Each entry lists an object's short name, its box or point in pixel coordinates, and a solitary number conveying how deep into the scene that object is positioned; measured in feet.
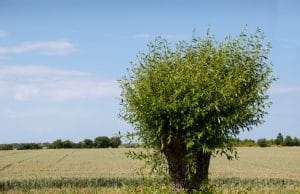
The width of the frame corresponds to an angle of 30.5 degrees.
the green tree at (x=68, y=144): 413.18
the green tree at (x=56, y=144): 411.56
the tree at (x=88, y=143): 410.00
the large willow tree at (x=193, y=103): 51.39
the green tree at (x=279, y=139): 420.77
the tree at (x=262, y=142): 401.08
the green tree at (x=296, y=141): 420.28
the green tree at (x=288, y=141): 417.69
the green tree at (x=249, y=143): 410.10
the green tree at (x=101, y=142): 408.46
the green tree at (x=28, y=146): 407.03
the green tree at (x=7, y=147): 419.95
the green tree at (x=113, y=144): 402.13
